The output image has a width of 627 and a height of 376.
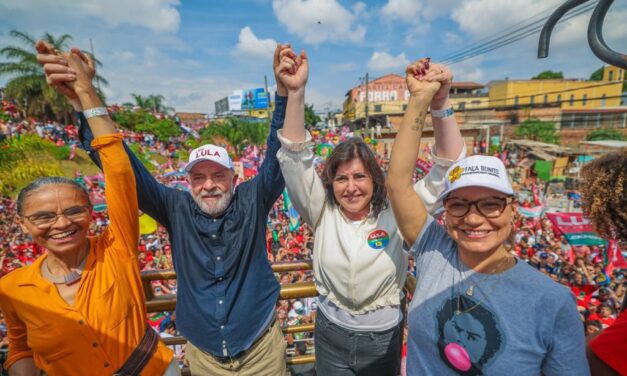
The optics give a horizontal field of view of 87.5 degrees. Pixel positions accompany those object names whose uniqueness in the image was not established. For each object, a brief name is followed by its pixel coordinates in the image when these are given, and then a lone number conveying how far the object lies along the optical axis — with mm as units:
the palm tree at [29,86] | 24766
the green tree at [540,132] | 31266
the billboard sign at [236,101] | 71938
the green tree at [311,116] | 54425
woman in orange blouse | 1420
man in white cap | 1744
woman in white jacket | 1651
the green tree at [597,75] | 53466
